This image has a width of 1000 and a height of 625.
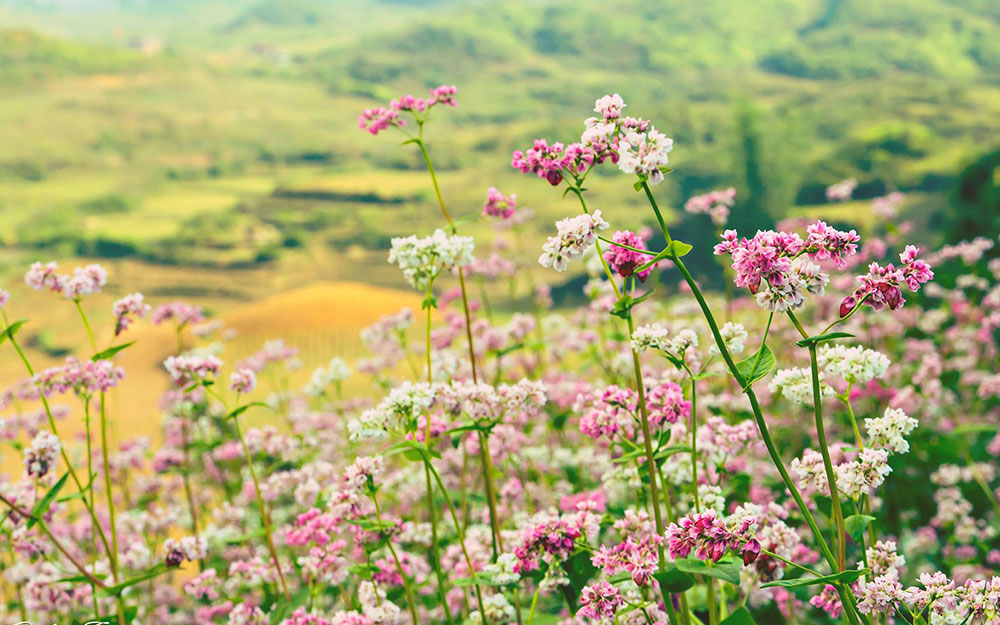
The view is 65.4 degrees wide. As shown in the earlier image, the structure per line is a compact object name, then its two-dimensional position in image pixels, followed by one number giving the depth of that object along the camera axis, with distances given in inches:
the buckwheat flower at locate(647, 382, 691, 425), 88.4
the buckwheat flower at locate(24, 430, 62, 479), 101.3
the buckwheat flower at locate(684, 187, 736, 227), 145.6
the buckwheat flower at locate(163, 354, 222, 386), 108.7
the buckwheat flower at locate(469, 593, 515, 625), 92.7
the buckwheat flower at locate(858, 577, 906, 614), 68.6
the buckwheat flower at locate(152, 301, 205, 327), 150.6
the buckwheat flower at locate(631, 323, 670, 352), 80.4
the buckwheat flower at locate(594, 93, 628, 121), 72.9
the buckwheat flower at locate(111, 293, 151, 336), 107.6
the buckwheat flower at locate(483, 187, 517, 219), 104.8
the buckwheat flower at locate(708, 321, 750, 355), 83.0
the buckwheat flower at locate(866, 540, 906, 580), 78.8
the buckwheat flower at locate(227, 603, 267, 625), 105.7
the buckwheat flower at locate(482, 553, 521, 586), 83.1
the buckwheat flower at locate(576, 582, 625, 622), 75.9
